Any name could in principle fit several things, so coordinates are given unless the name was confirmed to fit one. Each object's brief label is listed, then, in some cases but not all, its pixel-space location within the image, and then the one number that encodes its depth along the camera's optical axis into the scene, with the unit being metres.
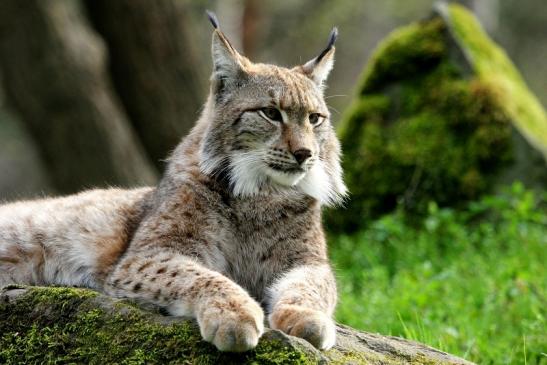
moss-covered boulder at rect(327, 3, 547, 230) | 18.97
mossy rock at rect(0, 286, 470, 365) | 8.05
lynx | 10.10
